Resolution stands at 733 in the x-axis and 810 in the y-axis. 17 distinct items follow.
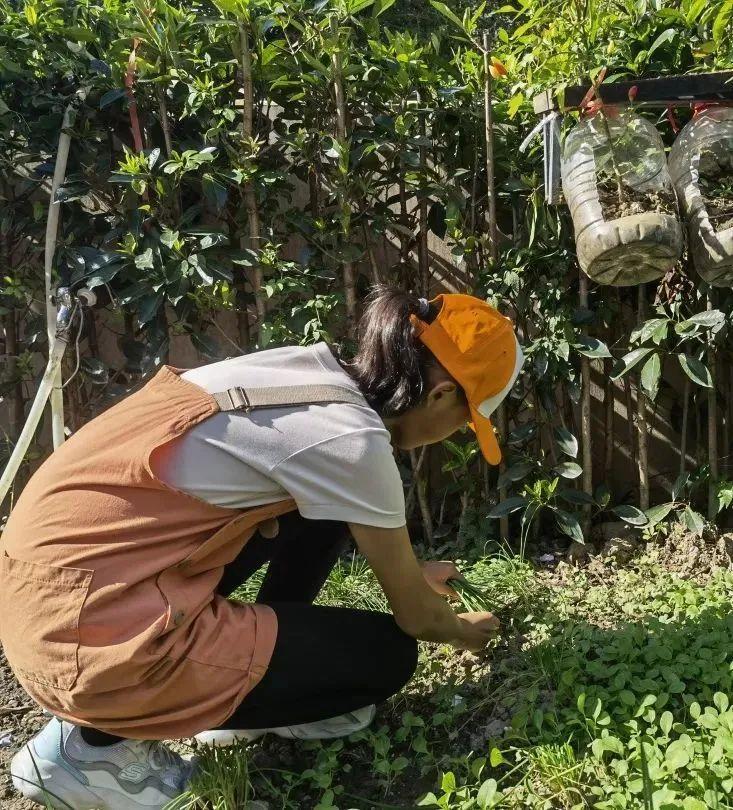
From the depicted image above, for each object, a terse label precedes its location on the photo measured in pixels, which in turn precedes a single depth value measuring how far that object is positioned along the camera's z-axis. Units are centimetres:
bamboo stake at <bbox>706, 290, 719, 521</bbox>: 280
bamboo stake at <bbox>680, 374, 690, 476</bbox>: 290
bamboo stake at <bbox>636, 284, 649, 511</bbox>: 291
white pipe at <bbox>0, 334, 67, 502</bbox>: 269
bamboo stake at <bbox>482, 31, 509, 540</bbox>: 265
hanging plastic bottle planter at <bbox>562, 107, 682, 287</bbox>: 216
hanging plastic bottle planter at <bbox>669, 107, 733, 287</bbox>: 227
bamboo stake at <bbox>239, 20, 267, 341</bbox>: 270
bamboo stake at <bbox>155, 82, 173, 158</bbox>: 283
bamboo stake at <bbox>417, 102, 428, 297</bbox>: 288
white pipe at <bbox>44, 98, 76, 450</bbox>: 287
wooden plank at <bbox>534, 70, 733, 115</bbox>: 228
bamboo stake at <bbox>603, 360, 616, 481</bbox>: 306
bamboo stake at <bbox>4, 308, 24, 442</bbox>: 332
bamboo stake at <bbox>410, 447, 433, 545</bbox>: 307
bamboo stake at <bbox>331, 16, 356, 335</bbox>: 265
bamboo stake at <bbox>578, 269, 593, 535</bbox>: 286
